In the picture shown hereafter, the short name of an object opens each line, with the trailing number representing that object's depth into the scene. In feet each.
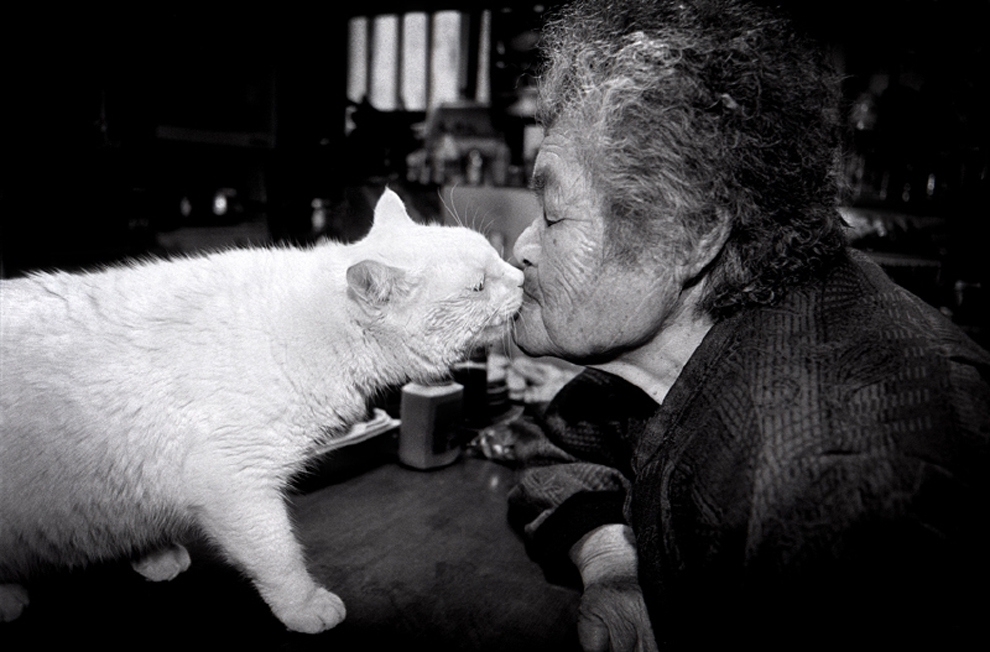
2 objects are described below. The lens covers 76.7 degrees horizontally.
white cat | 3.08
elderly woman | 2.22
